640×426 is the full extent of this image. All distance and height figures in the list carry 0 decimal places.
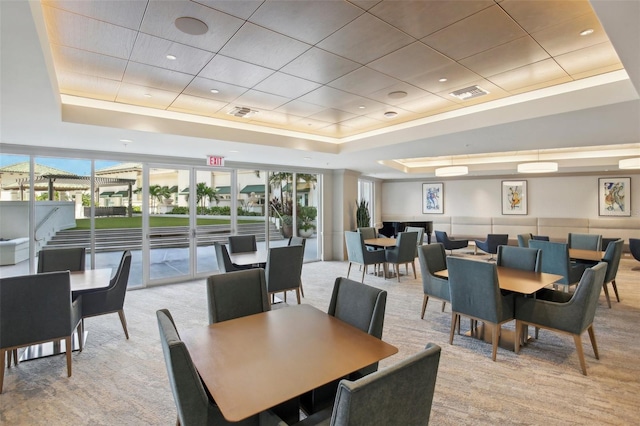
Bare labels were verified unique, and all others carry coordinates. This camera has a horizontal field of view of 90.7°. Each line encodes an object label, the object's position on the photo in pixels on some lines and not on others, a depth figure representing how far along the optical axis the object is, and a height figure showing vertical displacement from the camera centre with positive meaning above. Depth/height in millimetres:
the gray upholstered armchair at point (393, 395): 1033 -649
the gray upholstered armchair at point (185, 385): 1329 -756
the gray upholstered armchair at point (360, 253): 6102 -831
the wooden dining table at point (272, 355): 1326 -760
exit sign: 6070 +986
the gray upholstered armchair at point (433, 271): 3799 -786
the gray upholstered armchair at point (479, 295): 3066 -852
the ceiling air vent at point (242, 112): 4242 +1368
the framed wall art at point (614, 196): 8109 +372
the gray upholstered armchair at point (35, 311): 2551 -834
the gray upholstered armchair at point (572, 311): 2805 -949
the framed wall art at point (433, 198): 10594 +437
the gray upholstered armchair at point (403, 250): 6215 -795
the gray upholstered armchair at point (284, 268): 4324 -792
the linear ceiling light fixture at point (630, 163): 5961 +903
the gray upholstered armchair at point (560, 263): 4461 -766
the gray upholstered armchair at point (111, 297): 3309 -914
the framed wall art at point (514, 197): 9328 +405
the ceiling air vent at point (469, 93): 3584 +1385
